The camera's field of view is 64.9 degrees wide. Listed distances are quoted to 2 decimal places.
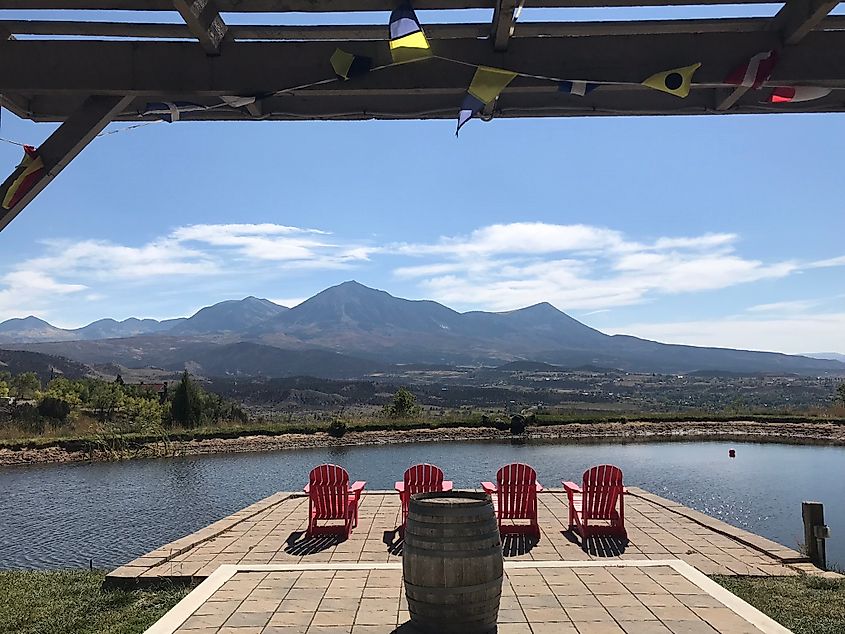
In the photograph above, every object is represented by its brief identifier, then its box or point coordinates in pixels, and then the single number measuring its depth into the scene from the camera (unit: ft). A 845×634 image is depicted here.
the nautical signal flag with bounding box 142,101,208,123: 11.50
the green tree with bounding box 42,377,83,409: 73.72
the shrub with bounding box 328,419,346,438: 69.21
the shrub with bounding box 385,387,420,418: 79.82
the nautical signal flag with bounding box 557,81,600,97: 10.55
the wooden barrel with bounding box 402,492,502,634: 11.80
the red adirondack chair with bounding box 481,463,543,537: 23.31
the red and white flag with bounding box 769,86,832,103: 10.87
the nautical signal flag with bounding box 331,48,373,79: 10.50
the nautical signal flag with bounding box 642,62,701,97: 10.32
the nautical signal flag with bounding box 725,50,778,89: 10.35
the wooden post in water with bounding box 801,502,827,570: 19.89
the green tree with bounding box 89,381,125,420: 74.43
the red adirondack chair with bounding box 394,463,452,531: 23.79
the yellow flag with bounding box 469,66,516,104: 10.38
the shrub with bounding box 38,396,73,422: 71.51
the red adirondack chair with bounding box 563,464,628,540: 22.52
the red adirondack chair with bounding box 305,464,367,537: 23.72
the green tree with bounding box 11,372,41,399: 98.27
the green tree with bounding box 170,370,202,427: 71.92
